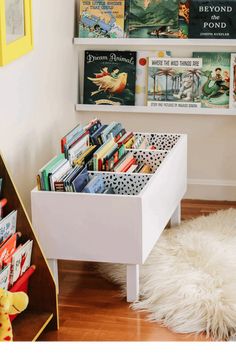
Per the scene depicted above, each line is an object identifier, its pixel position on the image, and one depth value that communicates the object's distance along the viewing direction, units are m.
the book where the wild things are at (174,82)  3.40
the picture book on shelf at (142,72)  3.42
